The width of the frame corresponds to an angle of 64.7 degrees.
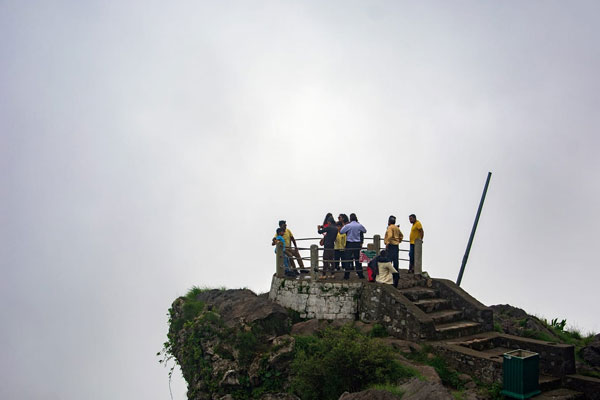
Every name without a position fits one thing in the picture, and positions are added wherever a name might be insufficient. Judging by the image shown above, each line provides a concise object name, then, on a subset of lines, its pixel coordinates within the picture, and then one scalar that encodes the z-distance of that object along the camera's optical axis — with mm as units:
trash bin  10812
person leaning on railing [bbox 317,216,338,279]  16703
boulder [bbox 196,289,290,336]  14562
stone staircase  13991
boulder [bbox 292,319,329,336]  14402
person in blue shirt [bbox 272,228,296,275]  17062
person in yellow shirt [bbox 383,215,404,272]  15492
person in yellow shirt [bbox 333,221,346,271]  17062
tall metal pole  19922
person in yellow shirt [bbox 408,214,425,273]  16259
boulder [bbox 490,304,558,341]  17375
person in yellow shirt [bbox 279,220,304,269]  17219
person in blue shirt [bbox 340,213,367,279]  16109
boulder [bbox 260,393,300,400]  12323
